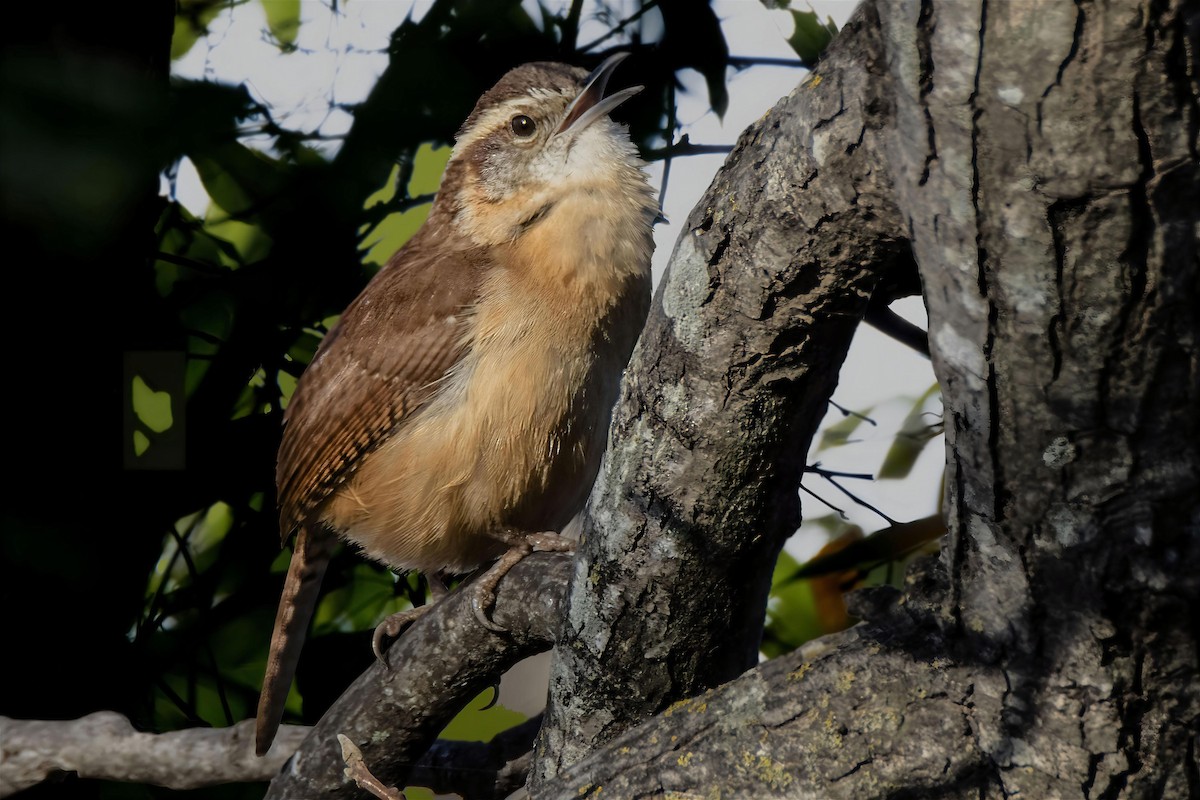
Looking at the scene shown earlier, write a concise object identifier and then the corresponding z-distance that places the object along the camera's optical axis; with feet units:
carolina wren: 13.56
